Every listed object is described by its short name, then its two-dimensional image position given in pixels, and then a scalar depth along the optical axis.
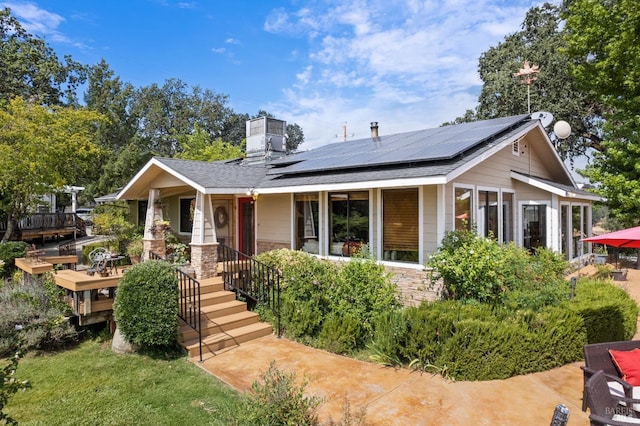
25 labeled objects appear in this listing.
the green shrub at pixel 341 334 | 6.75
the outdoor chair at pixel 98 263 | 7.76
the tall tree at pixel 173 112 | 43.72
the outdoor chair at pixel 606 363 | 3.98
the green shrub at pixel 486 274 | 6.75
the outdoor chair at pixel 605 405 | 3.33
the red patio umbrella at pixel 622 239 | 4.10
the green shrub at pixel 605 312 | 6.26
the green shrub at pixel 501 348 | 5.42
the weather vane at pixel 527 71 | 11.29
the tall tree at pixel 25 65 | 25.25
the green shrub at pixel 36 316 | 6.84
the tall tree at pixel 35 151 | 13.13
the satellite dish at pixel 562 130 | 11.93
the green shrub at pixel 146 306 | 6.32
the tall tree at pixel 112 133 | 32.56
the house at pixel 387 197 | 8.16
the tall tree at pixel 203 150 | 28.89
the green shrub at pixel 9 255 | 11.29
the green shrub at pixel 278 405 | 3.81
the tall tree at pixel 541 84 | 21.78
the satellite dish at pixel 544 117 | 11.00
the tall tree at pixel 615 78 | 12.87
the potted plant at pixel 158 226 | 11.23
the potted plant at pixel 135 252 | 12.03
